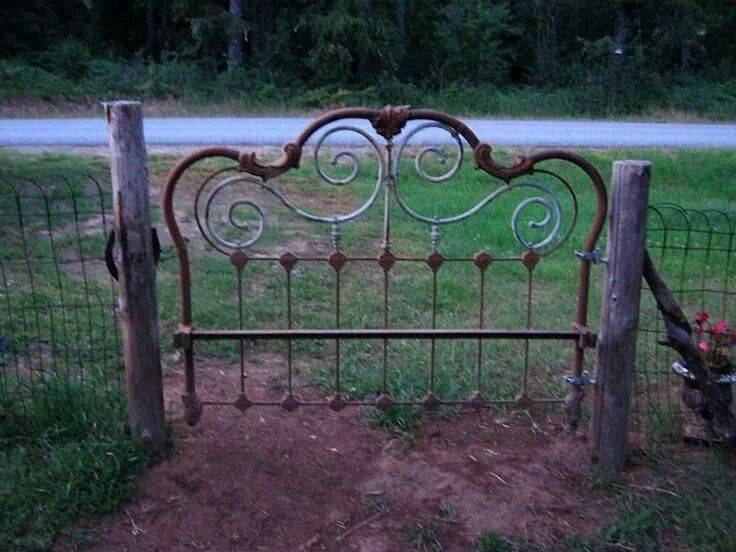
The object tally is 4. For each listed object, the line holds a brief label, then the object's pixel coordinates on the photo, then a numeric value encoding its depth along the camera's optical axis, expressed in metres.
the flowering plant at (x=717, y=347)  4.53
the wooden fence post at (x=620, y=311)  4.02
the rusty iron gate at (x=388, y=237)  4.05
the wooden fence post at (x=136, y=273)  4.01
